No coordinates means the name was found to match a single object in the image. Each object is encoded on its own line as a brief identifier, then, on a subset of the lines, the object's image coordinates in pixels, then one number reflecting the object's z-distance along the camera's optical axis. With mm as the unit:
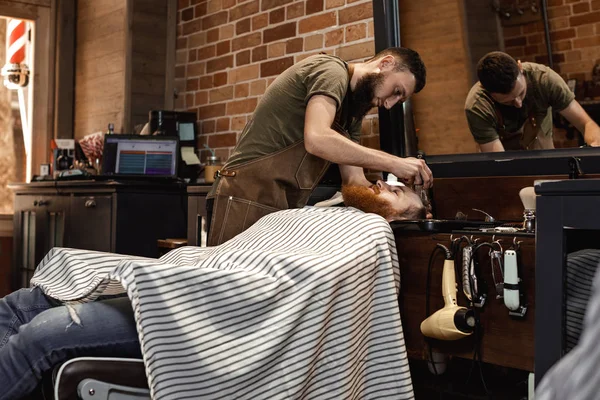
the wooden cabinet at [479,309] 1670
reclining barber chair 1416
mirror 2152
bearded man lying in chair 1442
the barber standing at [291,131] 2494
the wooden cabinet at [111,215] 3539
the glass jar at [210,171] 3574
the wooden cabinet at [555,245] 1300
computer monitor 3783
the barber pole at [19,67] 5367
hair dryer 1745
